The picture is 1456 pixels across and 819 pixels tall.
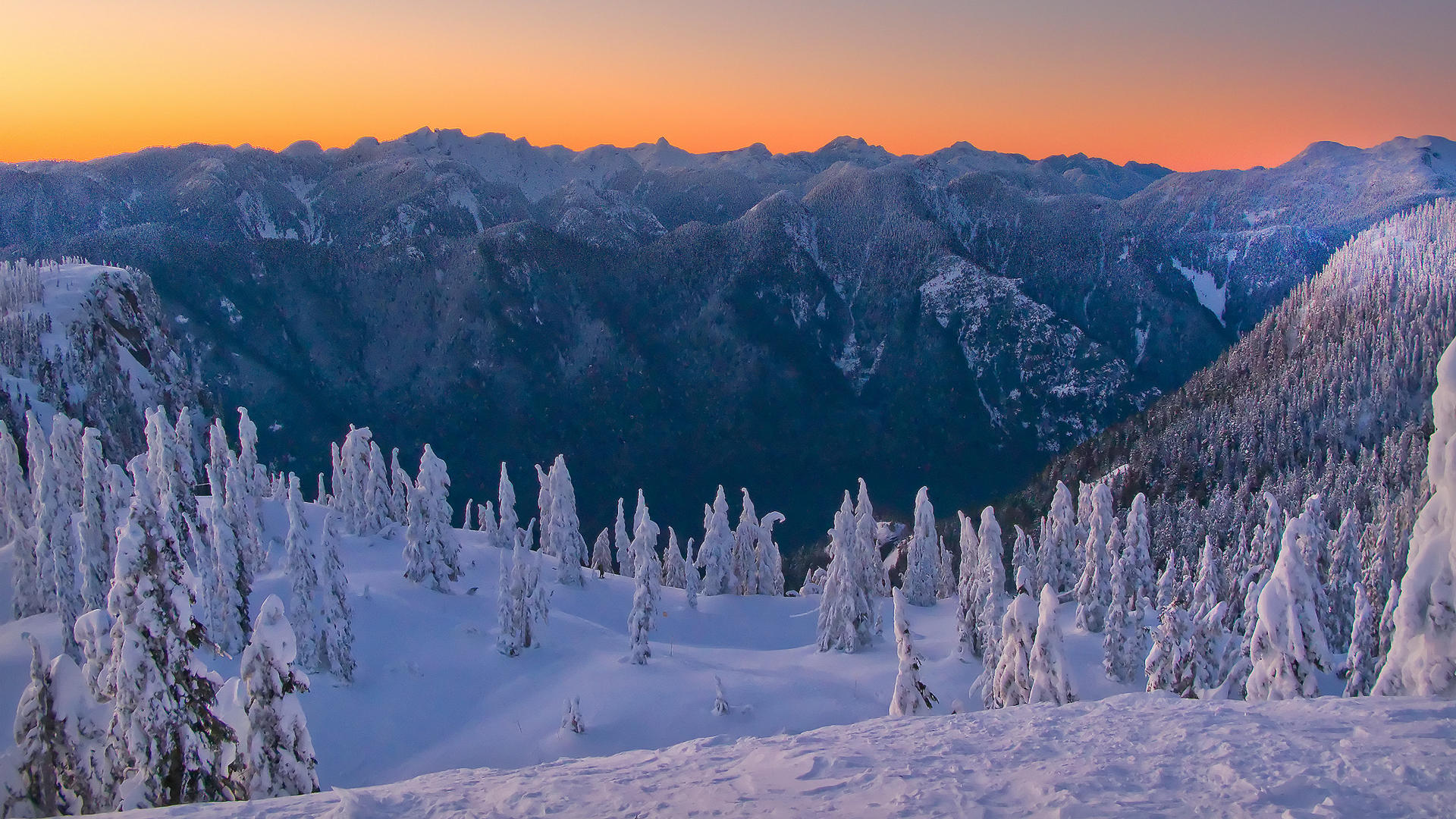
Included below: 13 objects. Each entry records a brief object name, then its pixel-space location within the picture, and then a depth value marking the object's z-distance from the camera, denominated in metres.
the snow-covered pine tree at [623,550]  72.62
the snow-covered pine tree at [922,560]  61.03
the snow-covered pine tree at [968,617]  42.25
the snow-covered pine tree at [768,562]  63.03
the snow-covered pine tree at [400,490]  61.50
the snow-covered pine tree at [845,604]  44.59
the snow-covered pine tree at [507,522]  63.75
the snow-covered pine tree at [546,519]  58.19
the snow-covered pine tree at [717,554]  60.34
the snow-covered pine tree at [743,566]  61.16
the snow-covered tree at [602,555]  77.12
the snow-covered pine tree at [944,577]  70.38
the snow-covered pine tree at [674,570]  72.88
